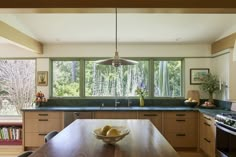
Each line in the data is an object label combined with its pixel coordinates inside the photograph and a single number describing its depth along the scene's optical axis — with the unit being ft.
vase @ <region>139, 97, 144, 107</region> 11.48
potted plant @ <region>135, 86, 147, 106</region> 11.50
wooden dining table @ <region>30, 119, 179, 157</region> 4.28
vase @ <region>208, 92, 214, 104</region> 11.39
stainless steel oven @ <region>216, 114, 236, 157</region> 7.18
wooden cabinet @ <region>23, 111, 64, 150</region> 10.48
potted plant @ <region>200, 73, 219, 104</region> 11.02
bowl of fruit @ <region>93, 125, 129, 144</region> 4.86
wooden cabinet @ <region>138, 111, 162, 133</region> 10.43
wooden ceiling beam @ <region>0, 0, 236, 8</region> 5.67
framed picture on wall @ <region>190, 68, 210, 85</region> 11.77
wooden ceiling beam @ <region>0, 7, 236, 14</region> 5.77
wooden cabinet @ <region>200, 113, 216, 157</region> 8.81
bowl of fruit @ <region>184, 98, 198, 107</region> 11.03
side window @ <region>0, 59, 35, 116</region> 12.09
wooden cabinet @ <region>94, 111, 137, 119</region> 10.41
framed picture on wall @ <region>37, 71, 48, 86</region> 11.77
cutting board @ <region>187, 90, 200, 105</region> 11.61
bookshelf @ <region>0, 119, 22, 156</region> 11.00
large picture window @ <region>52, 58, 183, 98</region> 12.06
